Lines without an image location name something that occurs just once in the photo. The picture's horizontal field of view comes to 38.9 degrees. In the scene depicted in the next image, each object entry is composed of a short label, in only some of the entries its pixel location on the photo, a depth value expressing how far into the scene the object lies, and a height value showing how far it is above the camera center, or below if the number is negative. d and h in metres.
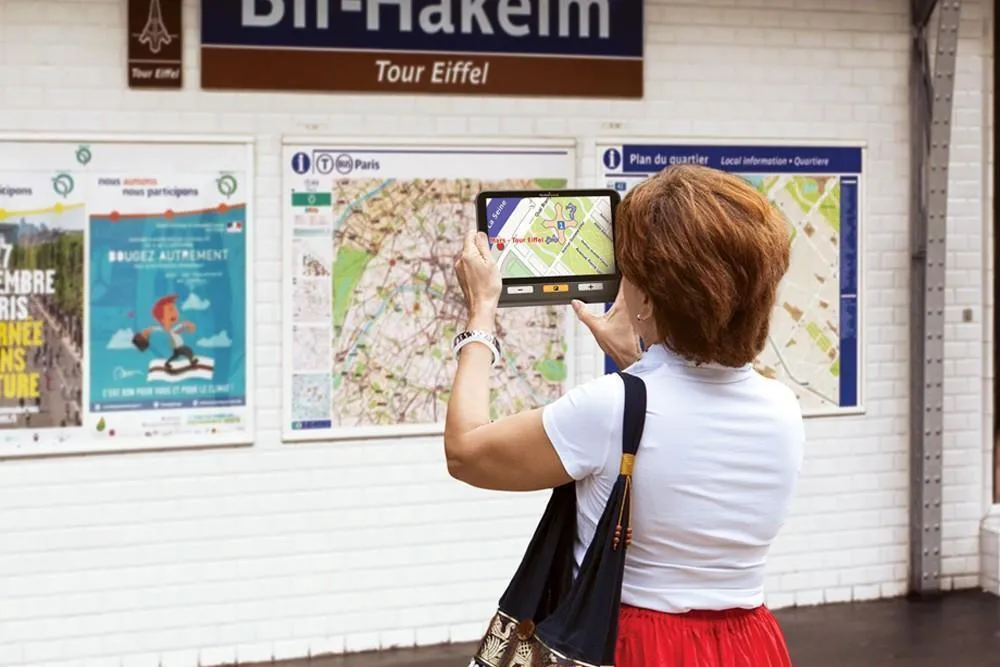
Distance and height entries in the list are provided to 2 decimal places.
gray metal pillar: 6.89 +0.25
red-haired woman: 2.21 -0.18
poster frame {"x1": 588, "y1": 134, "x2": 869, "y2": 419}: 6.46 +0.78
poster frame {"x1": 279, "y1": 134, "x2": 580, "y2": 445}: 6.02 +0.36
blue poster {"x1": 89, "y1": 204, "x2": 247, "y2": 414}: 5.77 +0.04
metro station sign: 5.96 +1.20
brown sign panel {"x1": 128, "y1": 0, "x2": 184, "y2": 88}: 5.77 +1.13
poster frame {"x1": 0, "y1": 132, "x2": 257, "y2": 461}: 5.69 -0.08
